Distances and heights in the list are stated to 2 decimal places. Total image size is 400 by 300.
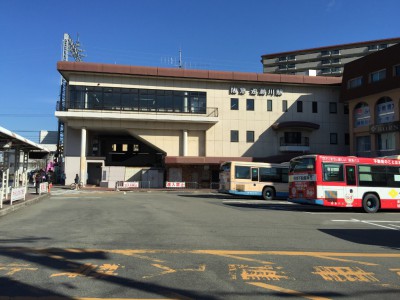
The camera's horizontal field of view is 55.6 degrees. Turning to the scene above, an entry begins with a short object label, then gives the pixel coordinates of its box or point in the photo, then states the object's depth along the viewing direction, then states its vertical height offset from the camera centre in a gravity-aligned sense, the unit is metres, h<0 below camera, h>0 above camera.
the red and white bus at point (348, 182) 18.33 -0.18
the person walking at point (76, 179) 41.86 -0.28
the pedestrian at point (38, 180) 25.43 -0.25
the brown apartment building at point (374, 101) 38.25 +8.41
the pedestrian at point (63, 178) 43.91 -0.18
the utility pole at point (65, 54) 55.34 +20.39
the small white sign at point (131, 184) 40.75 -0.77
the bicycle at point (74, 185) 39.52 -0.96
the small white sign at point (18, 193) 17.18 -0.83
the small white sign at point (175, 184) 41.28 -0.75
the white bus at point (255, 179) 26.88 -0.10
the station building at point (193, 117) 43.03 +7.08
